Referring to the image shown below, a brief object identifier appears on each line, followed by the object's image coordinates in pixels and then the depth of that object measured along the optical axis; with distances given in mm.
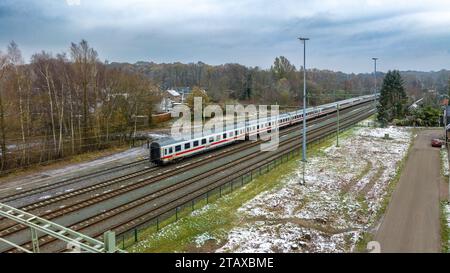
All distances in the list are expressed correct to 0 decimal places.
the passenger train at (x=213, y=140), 32719
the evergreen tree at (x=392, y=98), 63844
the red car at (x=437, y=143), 44125
